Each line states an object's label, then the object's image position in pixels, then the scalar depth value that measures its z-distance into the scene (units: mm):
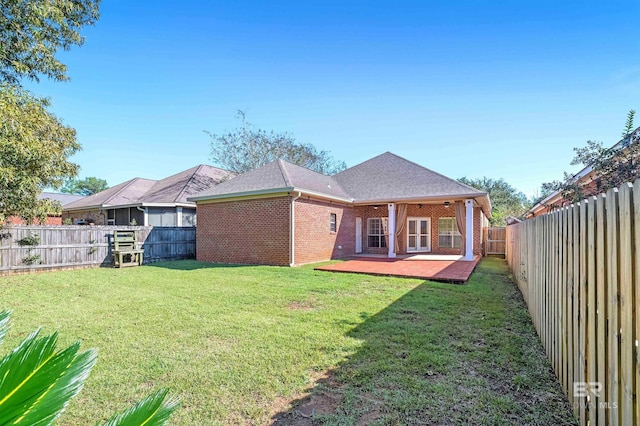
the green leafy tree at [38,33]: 8820
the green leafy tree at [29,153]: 8234
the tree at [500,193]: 40925
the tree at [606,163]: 5328
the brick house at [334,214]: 12648
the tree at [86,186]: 60219
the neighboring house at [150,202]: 18562
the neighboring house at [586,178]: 5277
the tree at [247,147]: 26875
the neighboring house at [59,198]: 28605
